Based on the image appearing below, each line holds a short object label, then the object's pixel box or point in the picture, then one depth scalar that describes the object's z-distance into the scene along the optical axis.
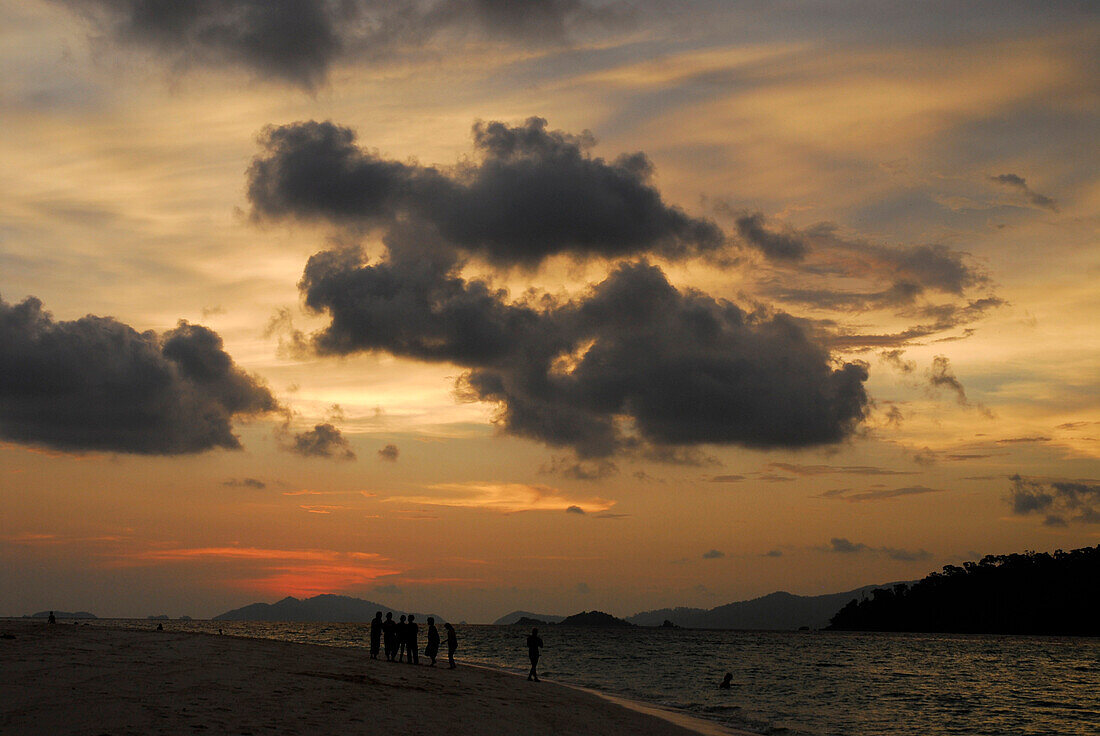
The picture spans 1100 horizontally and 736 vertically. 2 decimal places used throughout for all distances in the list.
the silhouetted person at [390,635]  43.78
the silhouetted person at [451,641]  41.03
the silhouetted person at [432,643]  42.00
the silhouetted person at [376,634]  43.88
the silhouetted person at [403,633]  42.59
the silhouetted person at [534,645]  44.88
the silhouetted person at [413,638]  42.18
